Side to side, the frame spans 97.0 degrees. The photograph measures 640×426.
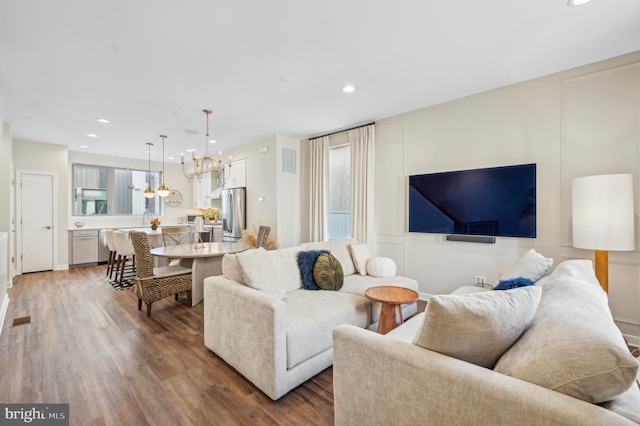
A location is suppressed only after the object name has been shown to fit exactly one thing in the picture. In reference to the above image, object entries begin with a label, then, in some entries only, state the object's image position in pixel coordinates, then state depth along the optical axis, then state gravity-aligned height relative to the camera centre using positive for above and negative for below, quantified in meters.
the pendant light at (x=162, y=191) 5.55 +0.44
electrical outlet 3.47 -0.83
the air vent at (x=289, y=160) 5.41 +1.02
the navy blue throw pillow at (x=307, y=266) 2.90 -0.55
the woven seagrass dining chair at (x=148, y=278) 3.37 -0.80
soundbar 3.43 -0.33
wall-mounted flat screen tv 3.17 +0.13
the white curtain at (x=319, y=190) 5.16 +0.43
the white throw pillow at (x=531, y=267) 2.24 -0.45
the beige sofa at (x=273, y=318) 1.89 -0.81
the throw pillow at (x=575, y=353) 0.80 -0.44
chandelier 6.60 +1.09
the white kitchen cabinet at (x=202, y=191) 7.76 +0.63
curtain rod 4.54 +1.43
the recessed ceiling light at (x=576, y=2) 1.96 +1.46
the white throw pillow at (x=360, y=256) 3.49 -0.54
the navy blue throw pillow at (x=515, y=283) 1.75 -0.44
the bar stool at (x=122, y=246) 4.96 -0.57
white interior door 5.60 -0.16
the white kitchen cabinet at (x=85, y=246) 6.24 -0.74
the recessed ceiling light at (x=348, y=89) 3.26 +1.46
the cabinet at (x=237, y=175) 6.02 +0.83
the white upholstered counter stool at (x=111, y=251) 5.31 -0.71
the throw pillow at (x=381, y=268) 3.37 -0.66
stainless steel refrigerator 5.96 -0.02
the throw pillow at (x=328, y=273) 2.89 -0.62
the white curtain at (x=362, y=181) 4.49 +0.51
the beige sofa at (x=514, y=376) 0.81 -0.57
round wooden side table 2.35 -0.80
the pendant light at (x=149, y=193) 6.02 +0.43
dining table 3.67 -0.62
